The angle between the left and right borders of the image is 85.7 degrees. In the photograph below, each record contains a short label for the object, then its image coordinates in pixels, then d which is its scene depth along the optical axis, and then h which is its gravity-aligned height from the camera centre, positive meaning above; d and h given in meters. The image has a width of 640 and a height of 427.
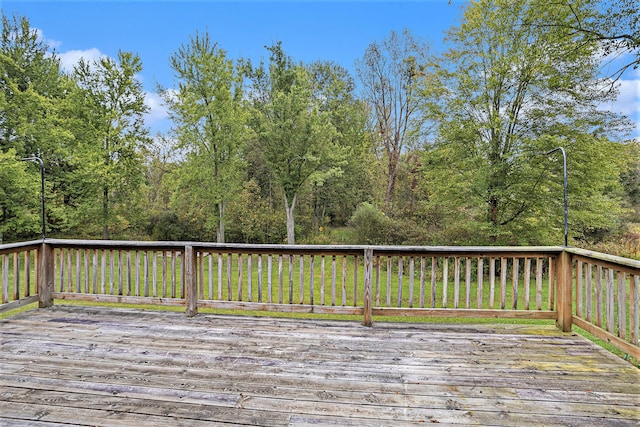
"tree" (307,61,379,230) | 15.57 +2.84
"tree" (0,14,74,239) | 9.78 +2.87
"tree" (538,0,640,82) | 4.79 +2.90
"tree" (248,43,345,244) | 11.55 +2.64
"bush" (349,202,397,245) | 10.93 -0.51
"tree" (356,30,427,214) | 14.08 +5.41
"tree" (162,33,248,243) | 10.44 +2.89
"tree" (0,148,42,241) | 8.51 +0.35
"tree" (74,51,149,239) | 10.38 +2.62
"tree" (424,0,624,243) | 6.99 +2.01
